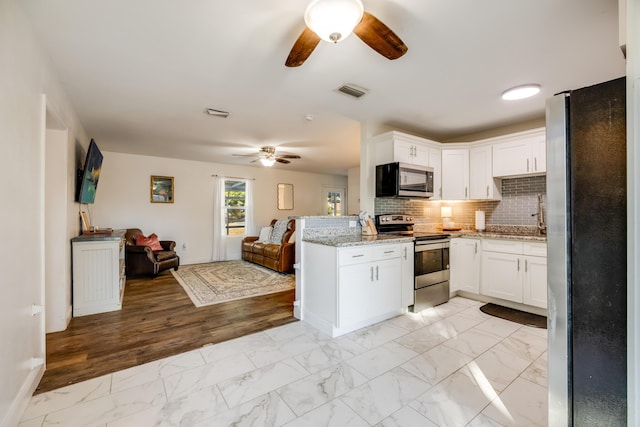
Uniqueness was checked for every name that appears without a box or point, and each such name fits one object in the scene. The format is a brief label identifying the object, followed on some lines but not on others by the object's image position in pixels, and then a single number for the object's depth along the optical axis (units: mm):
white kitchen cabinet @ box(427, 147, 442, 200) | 3866
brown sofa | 5004
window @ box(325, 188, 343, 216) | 8602
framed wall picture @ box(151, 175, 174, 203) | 5801
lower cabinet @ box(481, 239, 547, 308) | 3035
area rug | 3820
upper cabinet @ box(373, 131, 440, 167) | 3453
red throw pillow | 5020
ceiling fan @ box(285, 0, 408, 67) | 1400
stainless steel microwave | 3354
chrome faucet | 3461
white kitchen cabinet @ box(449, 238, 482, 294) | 3555
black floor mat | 2860
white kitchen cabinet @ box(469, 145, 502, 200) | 3758
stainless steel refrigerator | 1025
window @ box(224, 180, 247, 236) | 6723
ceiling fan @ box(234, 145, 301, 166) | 5082
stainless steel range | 3180
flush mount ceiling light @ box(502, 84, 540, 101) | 2631
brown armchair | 4758
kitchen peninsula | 2578
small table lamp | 4339
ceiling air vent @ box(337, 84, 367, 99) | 2660
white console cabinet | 3092
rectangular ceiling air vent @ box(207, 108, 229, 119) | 3276
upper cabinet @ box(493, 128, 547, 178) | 3318
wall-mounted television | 3307
